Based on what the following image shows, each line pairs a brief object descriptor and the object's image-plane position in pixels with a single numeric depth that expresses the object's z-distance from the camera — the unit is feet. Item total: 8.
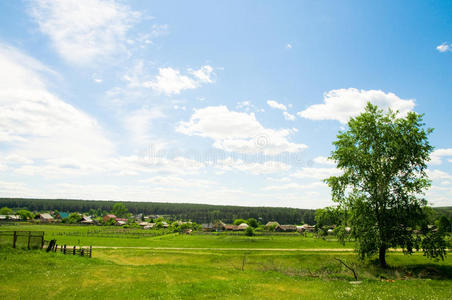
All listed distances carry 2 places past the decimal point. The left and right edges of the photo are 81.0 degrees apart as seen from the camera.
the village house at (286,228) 492.54
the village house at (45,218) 513.21
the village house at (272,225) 494.18
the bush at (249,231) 343.26
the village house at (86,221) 532.32
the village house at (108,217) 546.26
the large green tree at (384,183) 92.84
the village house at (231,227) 480.56
